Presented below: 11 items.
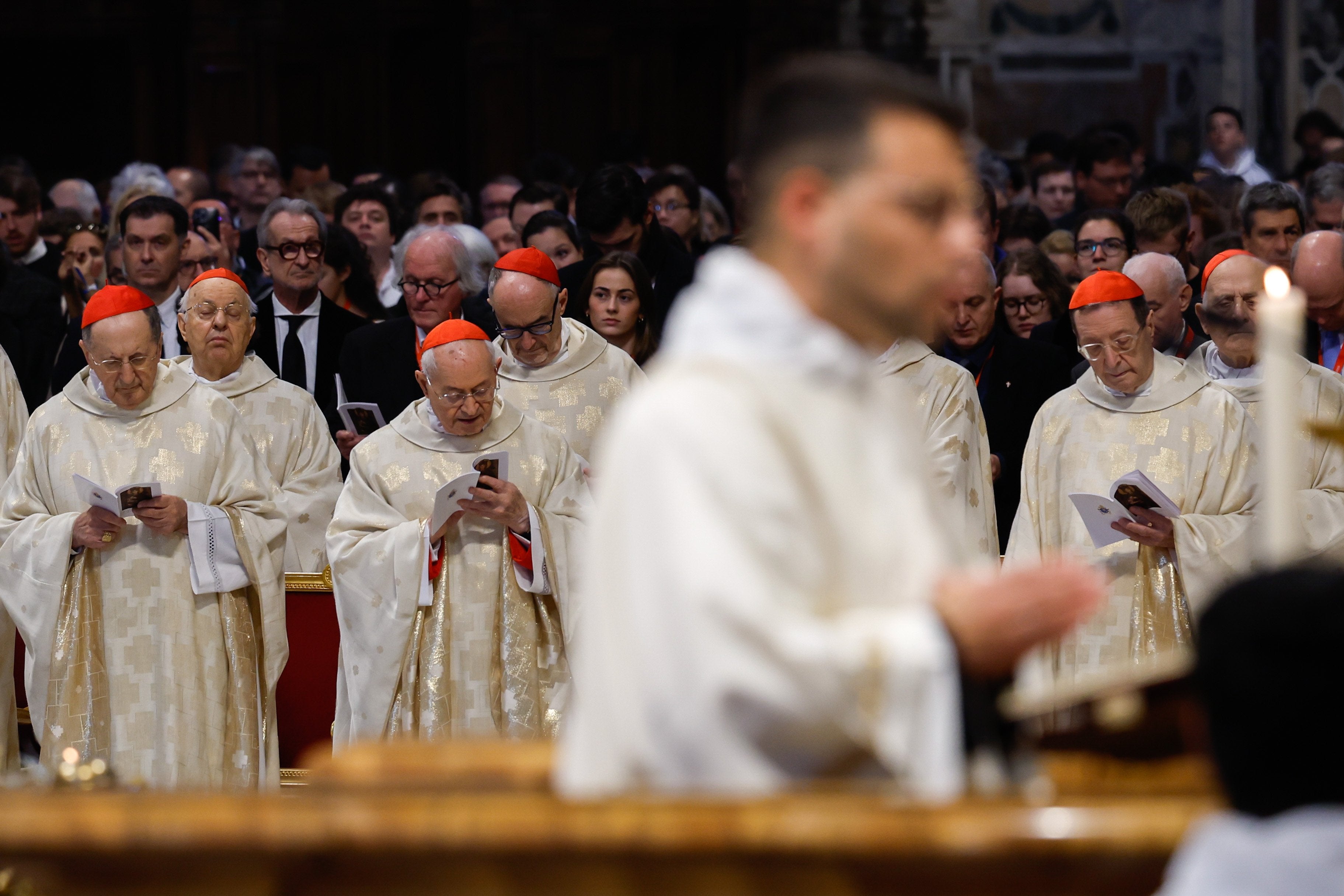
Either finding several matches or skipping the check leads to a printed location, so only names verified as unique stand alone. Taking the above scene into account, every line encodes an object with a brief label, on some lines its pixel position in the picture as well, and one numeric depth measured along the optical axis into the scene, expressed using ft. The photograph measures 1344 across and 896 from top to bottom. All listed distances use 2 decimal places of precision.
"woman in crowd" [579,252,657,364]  54.29
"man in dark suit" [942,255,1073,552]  52.49
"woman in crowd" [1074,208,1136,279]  57.67
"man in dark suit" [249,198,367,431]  57.88
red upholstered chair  50.42
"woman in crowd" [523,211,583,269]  61.21
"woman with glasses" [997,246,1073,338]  58.54
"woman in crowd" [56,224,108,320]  64.13
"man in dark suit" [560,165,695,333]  60.34
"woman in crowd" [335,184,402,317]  68.95
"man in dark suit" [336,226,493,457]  54.90
